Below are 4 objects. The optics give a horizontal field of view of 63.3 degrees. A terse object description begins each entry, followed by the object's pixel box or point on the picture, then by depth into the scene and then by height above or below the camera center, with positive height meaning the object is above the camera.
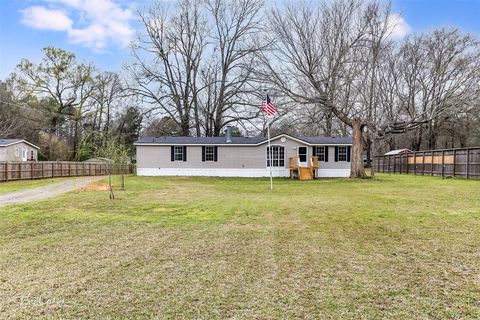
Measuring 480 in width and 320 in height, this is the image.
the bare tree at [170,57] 34.22 +9.10
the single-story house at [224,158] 25.92 +0.00
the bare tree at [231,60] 33.19 +8.66
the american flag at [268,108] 17.29 +2.23
